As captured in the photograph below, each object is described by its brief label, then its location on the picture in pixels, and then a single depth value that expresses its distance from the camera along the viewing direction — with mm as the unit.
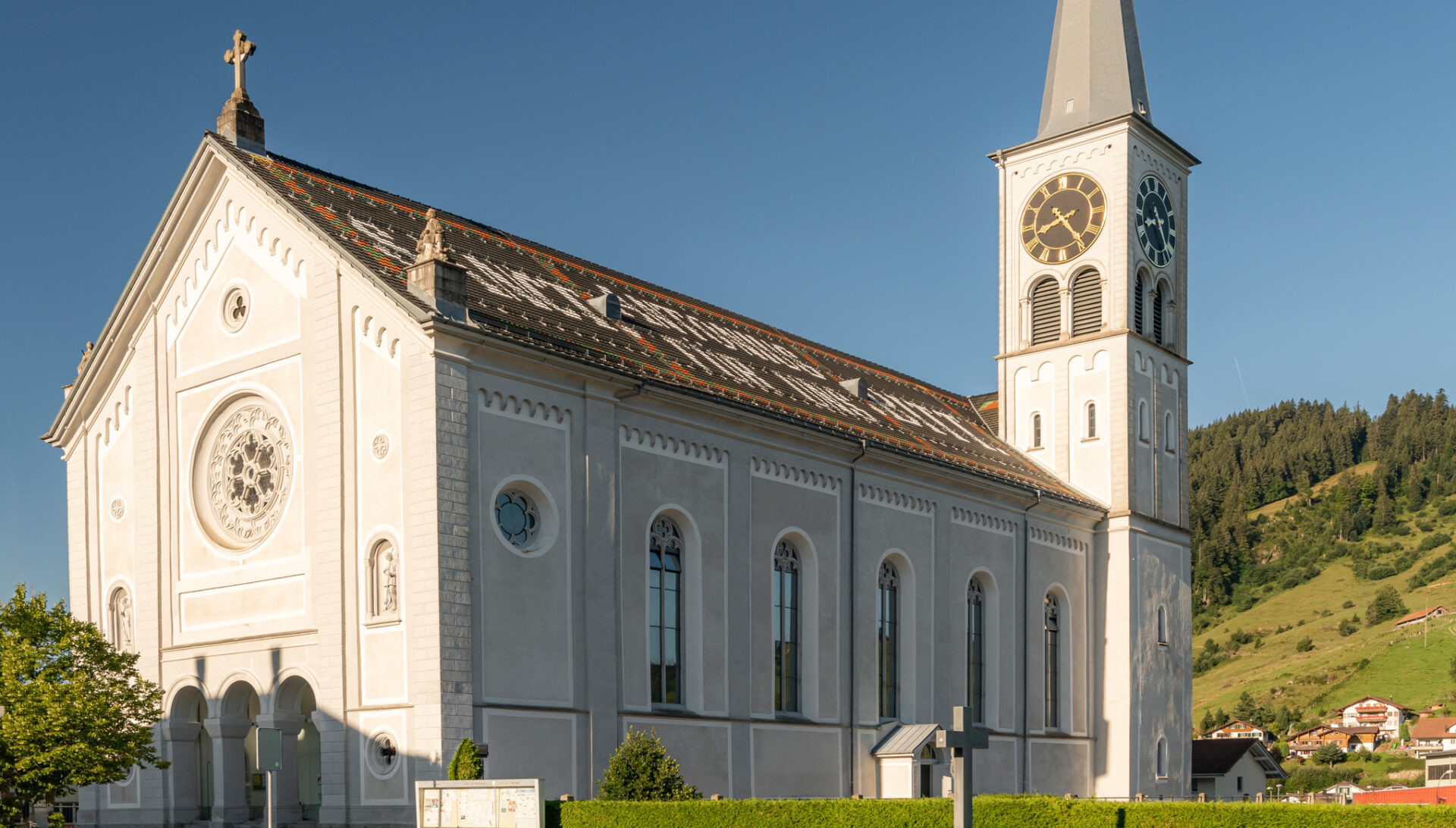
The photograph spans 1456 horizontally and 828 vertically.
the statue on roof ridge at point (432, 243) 29266
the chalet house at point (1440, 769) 94000
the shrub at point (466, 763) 25922
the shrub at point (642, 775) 27984
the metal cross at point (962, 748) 23194
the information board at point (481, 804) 24422
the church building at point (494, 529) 28859
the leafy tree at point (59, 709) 28812
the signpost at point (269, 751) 22125
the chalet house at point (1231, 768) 58875
